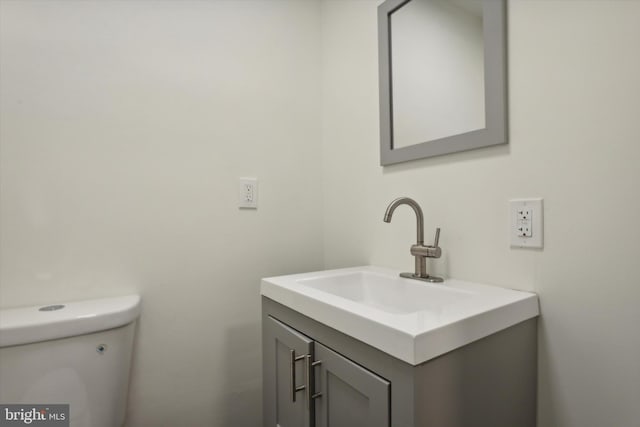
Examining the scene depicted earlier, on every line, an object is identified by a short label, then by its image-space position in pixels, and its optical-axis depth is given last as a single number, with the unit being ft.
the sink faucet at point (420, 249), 2.87
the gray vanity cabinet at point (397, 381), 1.72
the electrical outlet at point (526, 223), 2.40
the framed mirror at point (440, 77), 2.62
